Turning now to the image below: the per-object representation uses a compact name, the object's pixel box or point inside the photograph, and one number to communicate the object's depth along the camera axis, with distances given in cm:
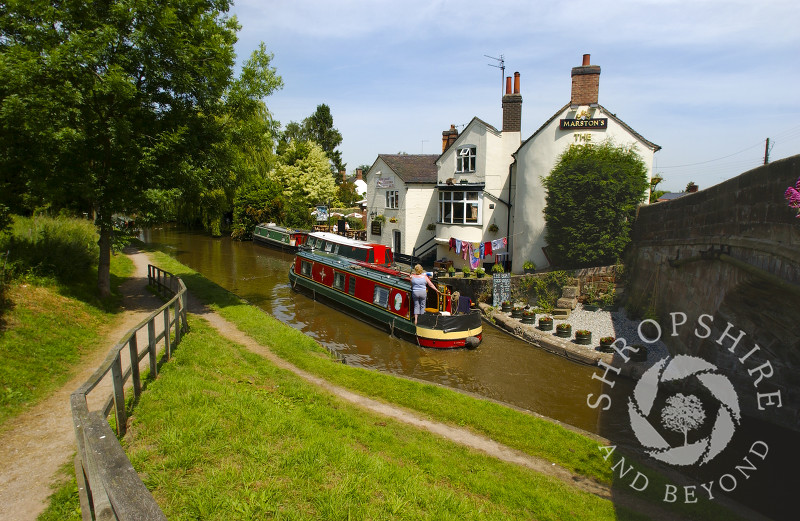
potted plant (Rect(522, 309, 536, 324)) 1603
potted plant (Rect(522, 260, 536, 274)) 1994
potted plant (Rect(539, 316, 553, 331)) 1505
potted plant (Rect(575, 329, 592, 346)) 1353
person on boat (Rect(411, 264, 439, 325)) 1428
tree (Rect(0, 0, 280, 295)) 1000
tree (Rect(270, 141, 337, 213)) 4116
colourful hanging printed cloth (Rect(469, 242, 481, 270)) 2190
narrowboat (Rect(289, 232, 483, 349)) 1438
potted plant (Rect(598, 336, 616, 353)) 1299
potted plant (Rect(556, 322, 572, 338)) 1433
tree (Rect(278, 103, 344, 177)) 6275
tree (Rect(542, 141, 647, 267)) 1712
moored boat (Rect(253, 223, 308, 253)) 3353
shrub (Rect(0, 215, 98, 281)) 1200
